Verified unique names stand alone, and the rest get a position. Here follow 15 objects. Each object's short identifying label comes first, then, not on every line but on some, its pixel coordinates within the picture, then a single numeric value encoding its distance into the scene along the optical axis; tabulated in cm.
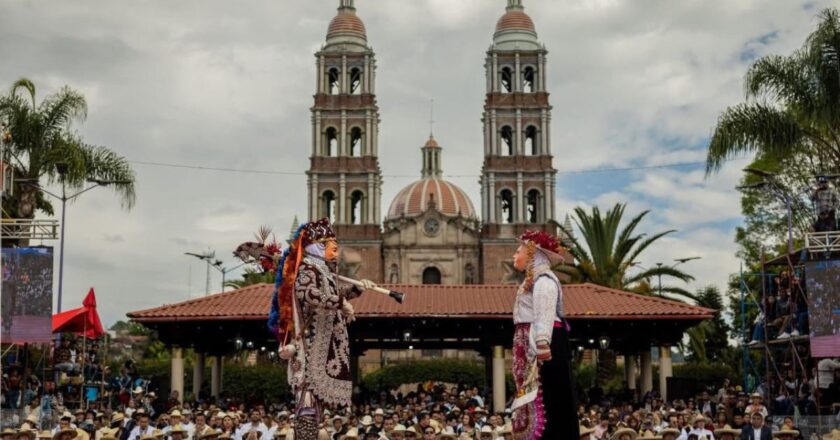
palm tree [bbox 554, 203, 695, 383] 3375
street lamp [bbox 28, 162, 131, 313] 2523
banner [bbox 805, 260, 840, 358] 1875
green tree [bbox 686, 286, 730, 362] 4403
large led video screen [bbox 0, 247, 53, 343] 2200
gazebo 2318
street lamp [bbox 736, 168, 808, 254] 2105
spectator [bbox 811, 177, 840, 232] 2030
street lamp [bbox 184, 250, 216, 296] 4241
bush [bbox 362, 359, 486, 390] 4528
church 5866
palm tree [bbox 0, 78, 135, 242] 2511
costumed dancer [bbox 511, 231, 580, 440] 845
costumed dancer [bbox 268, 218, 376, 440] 924
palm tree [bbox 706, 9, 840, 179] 2048
